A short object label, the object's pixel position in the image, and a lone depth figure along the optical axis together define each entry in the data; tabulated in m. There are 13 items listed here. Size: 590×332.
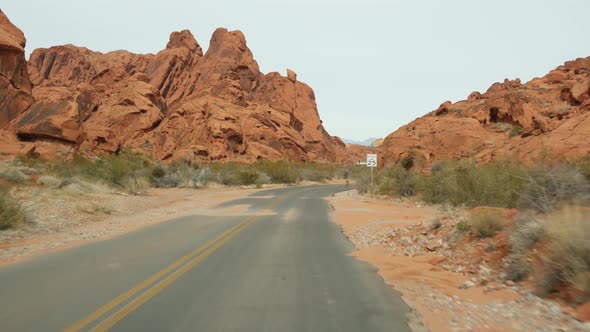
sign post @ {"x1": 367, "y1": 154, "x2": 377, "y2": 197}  27.53
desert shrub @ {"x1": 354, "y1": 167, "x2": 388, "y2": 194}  31.81
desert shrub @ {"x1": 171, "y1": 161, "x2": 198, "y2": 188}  43.12
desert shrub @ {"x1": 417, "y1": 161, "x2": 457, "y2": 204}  21.20
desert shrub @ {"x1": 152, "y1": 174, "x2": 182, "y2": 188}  42.56
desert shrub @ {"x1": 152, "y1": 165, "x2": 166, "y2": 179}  42.84
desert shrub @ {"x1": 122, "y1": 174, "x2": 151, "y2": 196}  29.31
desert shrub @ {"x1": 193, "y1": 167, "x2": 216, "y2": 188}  44.61
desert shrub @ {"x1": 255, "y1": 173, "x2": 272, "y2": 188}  54.50
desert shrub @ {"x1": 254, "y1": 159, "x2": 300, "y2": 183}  61.94
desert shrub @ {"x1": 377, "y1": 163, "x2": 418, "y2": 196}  27.75
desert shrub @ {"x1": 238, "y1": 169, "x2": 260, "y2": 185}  52.44
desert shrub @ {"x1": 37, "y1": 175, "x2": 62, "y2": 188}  23.08
